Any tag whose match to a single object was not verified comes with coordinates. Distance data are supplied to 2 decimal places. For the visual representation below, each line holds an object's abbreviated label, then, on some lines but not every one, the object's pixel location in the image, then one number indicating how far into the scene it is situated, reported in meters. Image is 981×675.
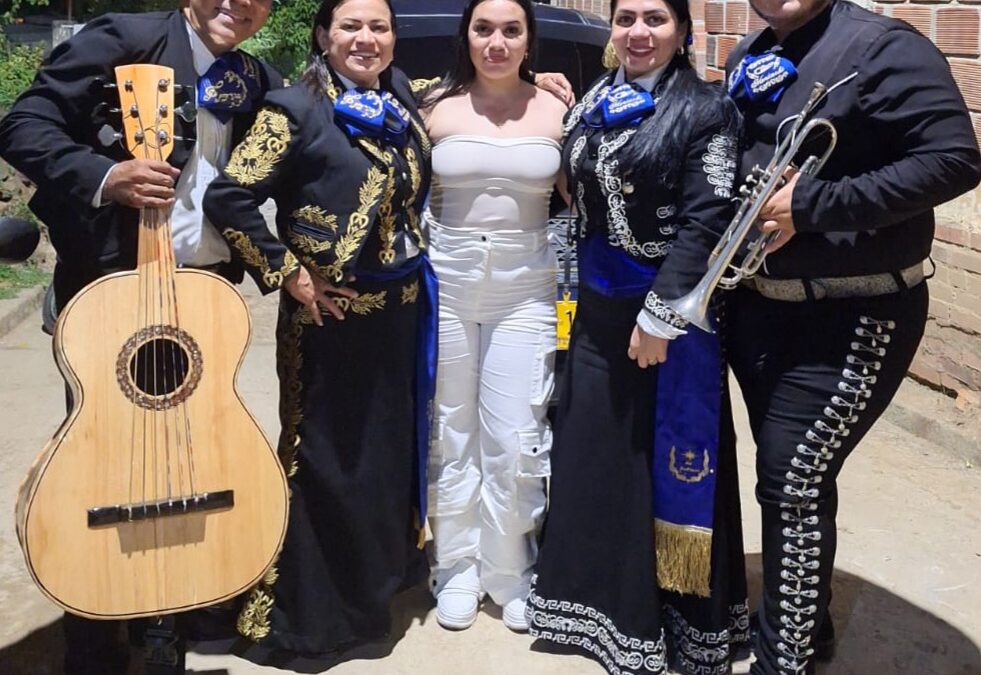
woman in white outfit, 2.96
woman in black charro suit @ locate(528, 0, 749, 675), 2.62
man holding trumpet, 2.27
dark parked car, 4.80
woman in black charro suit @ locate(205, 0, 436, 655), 2.69
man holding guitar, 2.44
